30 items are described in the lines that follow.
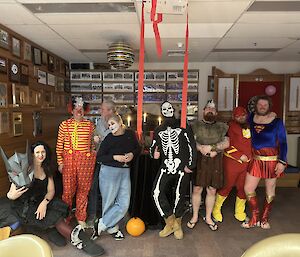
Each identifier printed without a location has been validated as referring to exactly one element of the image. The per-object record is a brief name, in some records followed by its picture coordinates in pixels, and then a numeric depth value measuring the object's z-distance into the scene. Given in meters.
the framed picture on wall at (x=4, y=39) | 3.02
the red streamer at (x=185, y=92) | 2.22
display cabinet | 5.54
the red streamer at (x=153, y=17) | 2.13
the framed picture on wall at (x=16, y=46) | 3.28
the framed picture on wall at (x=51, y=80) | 4.38
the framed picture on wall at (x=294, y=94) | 5.38
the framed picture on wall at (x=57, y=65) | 4.73
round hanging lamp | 3.43
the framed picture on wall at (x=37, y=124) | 3.84
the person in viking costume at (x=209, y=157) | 3.24
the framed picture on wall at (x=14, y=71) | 3.25
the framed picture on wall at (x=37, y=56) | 3.85
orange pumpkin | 3.15
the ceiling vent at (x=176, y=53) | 4.39
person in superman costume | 3.30
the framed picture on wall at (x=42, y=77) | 4.05
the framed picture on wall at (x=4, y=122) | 3.01
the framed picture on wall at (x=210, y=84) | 5.53
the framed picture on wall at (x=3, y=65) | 3.05
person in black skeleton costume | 3.06
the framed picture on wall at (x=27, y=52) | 3.57
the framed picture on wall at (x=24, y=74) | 3.52
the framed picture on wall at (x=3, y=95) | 3.03
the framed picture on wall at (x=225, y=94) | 5.49
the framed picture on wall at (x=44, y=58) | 4.16
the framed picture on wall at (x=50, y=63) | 4.40
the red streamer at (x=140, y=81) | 2.13
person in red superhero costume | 3.38
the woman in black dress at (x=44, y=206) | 2.74
